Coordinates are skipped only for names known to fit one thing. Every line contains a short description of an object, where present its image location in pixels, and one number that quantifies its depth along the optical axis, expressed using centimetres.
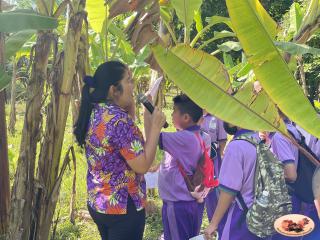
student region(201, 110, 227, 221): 324
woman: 172
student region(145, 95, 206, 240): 210
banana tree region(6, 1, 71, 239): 204
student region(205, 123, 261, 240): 184
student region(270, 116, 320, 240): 212
